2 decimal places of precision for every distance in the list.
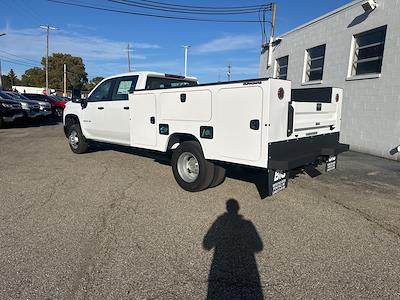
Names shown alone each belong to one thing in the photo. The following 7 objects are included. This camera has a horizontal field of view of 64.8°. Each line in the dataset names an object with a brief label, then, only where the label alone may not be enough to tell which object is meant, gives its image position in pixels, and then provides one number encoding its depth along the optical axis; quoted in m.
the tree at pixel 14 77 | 106.16
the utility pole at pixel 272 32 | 15.91
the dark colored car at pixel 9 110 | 15.25
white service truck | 4.11
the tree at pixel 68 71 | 73.62
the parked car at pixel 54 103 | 23.98
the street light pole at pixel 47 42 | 46.47
